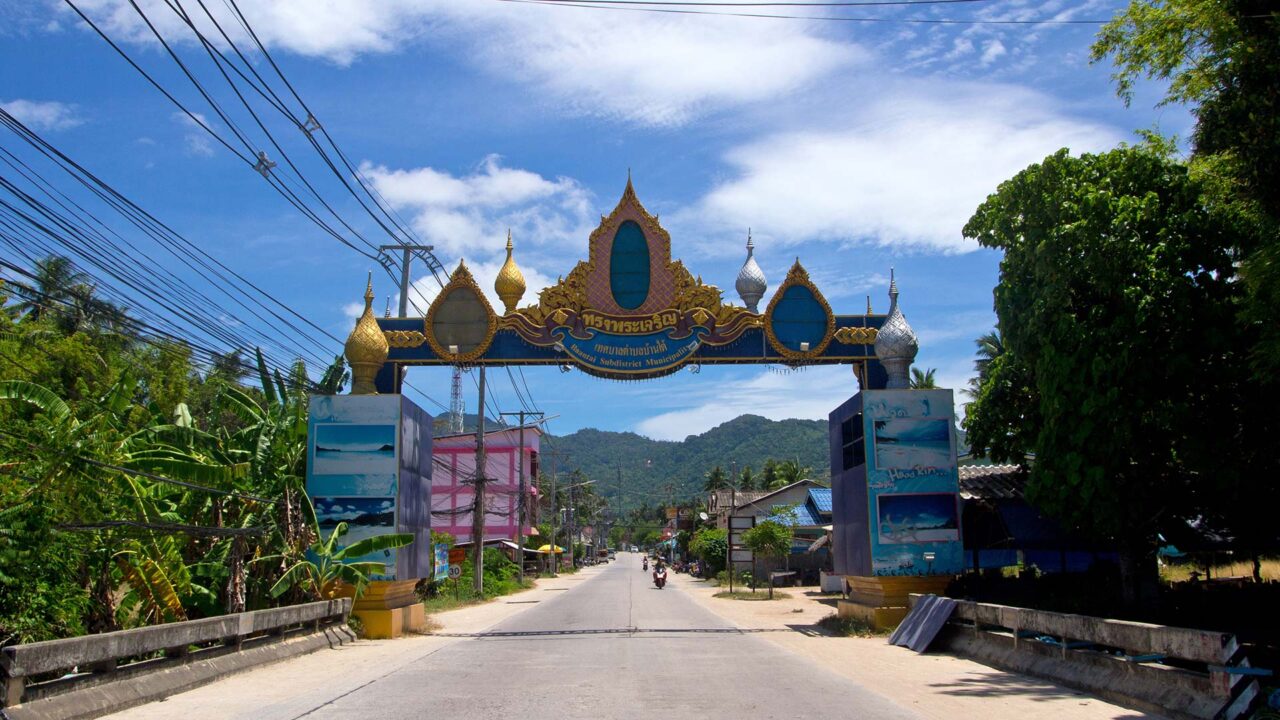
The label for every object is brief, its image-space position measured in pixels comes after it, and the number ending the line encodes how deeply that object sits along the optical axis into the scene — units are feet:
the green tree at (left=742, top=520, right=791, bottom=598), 135.44
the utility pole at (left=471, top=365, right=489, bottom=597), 134.92
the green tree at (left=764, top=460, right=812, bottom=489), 317.83
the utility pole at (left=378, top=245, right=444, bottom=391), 98.74
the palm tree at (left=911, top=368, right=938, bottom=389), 180.86
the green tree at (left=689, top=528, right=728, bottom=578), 210.79
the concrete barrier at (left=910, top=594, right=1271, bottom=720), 29.48
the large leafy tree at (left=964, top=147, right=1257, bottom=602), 46.03
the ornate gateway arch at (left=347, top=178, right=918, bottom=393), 71.20
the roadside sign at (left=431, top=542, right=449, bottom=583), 119.85
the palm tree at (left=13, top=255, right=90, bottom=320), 115.34
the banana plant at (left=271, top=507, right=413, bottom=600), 63.41
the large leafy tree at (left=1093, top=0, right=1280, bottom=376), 33.96
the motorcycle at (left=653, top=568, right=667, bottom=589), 173.78
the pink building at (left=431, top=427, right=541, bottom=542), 219.82
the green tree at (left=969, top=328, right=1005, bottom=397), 155.08
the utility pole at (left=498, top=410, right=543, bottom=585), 176.37
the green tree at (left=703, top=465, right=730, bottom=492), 383.53
